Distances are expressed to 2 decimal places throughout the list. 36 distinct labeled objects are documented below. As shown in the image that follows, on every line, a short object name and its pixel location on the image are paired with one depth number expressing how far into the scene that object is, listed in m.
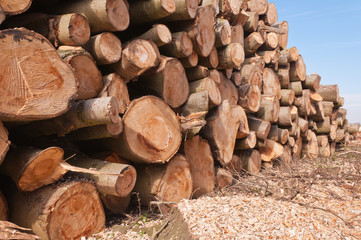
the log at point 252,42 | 5.39
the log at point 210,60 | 4.09
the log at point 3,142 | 2.02
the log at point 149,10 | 3.05
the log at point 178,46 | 3.41
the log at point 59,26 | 2.50
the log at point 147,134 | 2.82
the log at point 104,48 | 2.70
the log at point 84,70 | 2.51
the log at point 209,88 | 3.80
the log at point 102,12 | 2.64
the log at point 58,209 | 2.28
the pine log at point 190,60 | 3.70
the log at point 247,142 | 4.68
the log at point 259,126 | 4.97
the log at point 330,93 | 7.79
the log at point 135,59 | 2.87
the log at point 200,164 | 3.72
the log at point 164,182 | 3.13
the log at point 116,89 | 2.78
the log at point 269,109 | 5.38
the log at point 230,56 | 4.27
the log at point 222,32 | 4.11
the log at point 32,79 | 1.98
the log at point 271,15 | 6.30
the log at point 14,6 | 2.01
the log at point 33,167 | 2.20
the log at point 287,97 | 6.11
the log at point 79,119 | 2.31
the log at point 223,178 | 4.10
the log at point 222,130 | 4.01
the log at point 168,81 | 3.24
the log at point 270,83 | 5.85
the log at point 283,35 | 6.73
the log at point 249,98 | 4.83
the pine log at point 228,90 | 4.49
